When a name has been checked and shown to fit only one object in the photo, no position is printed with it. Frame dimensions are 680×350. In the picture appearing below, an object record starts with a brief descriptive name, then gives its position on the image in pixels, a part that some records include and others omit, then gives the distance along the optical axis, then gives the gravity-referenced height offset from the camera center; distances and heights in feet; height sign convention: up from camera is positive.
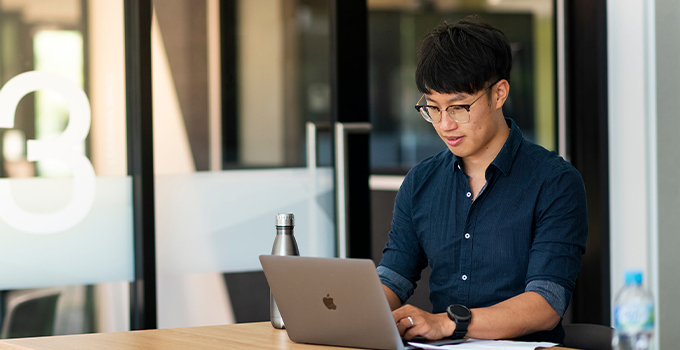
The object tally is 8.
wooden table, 10.99 -1.38
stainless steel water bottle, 11.45 -0.70
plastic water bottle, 10.20 -1.07
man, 11.55 -0.55
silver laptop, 10.60 -1.04
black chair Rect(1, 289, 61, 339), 14.57 -1.88
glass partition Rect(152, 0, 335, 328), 15.48 +0.05
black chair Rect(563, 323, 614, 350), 11.51 -1.51
